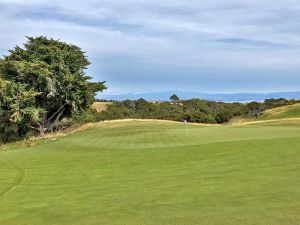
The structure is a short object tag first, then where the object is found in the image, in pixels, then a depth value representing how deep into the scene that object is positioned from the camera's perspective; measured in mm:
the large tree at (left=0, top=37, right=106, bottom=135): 46625
